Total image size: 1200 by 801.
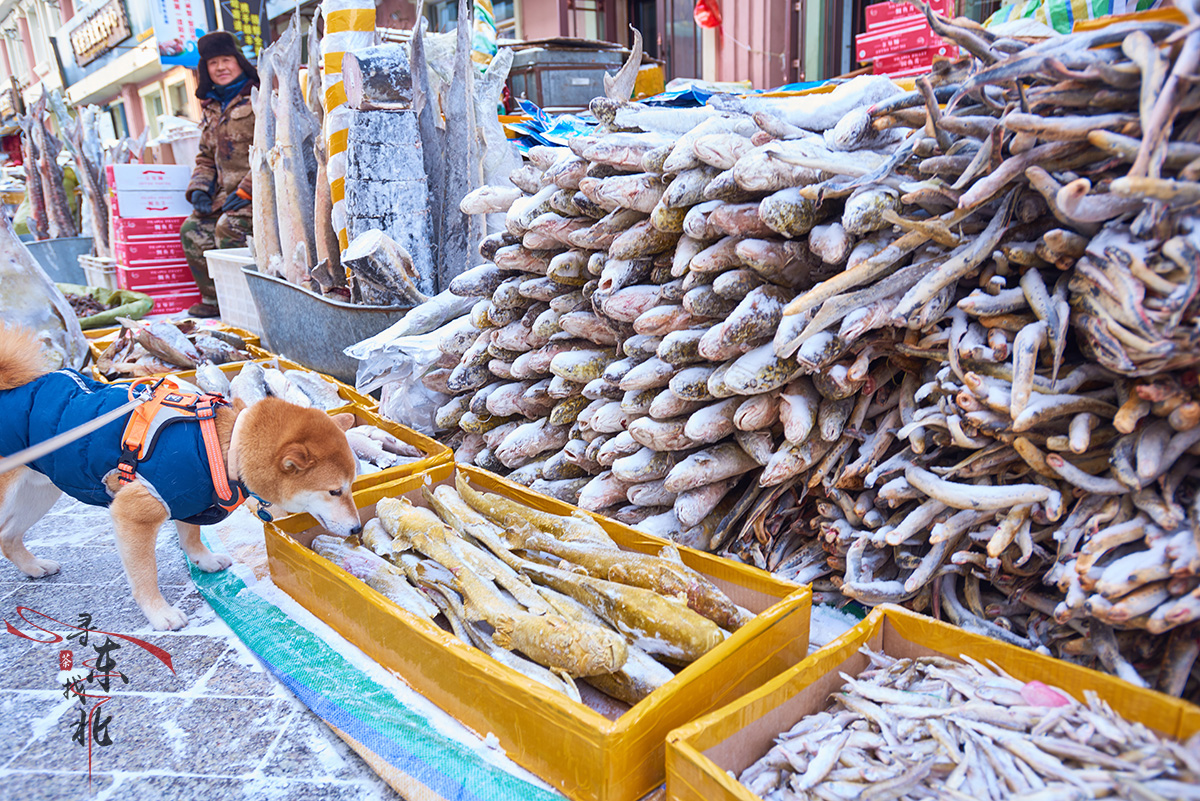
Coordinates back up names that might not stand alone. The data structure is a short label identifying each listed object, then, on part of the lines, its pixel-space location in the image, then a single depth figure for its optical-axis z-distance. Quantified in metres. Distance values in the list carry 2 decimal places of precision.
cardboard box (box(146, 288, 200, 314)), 6.98
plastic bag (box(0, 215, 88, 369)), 3.79
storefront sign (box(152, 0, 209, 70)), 15.98
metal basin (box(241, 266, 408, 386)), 3.46
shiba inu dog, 1.95
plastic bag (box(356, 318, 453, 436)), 3.00
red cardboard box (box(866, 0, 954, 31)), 4.63
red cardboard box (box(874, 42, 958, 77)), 4.65
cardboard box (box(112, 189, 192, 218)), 6.61
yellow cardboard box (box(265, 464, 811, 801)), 1.26
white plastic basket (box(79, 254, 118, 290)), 7.30
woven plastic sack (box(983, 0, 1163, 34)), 2.70
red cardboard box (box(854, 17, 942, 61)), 4.53
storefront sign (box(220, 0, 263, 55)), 13.47
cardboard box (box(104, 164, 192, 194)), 6.55
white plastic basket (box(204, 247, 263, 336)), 5.01
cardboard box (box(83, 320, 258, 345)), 4.54
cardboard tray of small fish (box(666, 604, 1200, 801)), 1.12
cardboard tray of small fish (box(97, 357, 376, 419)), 3.21
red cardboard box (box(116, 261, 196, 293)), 6.79
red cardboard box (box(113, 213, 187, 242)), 6.68
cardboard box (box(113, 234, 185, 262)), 6.75
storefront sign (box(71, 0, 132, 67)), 19.77
